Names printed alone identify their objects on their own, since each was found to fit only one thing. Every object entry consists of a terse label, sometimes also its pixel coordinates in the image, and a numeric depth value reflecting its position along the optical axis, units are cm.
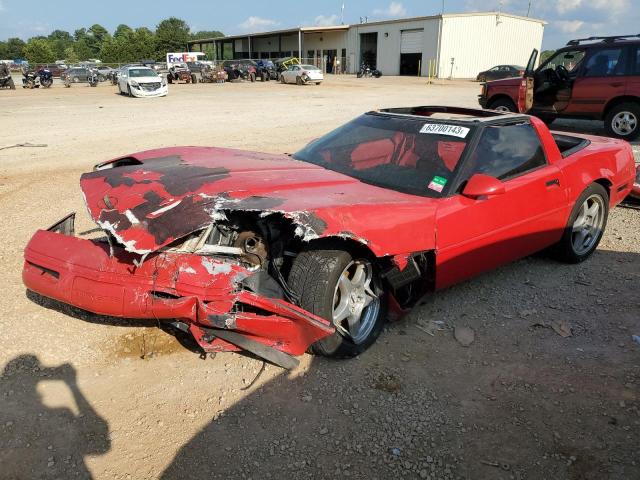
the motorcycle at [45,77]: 3238
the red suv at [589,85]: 1031
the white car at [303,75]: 3391
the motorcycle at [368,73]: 4578
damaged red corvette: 271
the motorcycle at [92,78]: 3638
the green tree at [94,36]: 11295
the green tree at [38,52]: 7525
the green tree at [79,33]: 15675
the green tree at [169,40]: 7400
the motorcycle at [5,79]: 2967
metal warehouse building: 4531
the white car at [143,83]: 2430
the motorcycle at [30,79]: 3241
